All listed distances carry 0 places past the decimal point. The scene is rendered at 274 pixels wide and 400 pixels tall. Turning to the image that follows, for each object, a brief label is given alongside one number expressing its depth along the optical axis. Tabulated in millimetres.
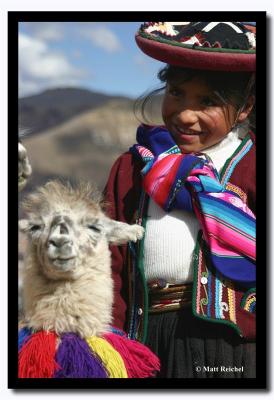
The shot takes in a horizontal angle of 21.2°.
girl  2641
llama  2512
